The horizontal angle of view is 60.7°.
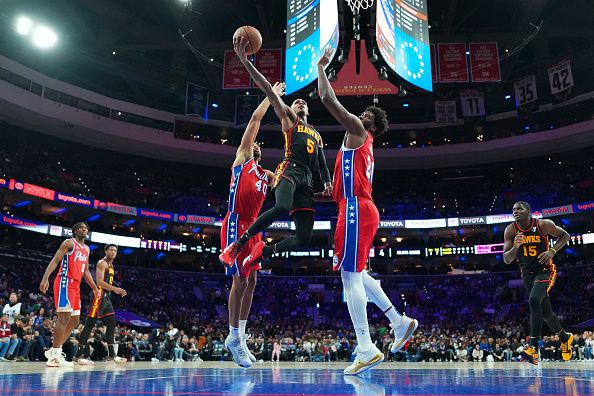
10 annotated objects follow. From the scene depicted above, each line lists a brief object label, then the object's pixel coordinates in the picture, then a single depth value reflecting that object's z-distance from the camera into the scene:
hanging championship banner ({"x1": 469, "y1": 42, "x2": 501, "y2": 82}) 16.41
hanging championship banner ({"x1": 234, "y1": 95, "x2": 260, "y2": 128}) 24.02
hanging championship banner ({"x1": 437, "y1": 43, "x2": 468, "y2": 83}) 16.44
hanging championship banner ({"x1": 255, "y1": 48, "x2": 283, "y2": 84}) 17.25
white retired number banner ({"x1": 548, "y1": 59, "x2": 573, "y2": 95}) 21.23
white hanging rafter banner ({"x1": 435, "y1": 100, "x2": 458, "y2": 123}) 25.53
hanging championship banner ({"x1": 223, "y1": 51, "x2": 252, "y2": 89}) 18.22
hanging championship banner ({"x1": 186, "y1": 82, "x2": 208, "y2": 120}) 24.47
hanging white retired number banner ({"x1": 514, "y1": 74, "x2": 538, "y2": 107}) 22.69
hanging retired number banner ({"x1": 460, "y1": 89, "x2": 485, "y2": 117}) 24.02
